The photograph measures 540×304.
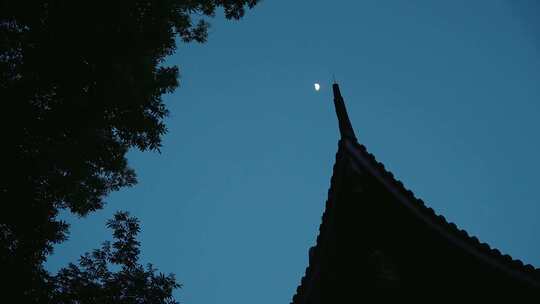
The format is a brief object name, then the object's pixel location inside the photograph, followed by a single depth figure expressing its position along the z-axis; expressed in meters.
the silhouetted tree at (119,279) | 6.34
